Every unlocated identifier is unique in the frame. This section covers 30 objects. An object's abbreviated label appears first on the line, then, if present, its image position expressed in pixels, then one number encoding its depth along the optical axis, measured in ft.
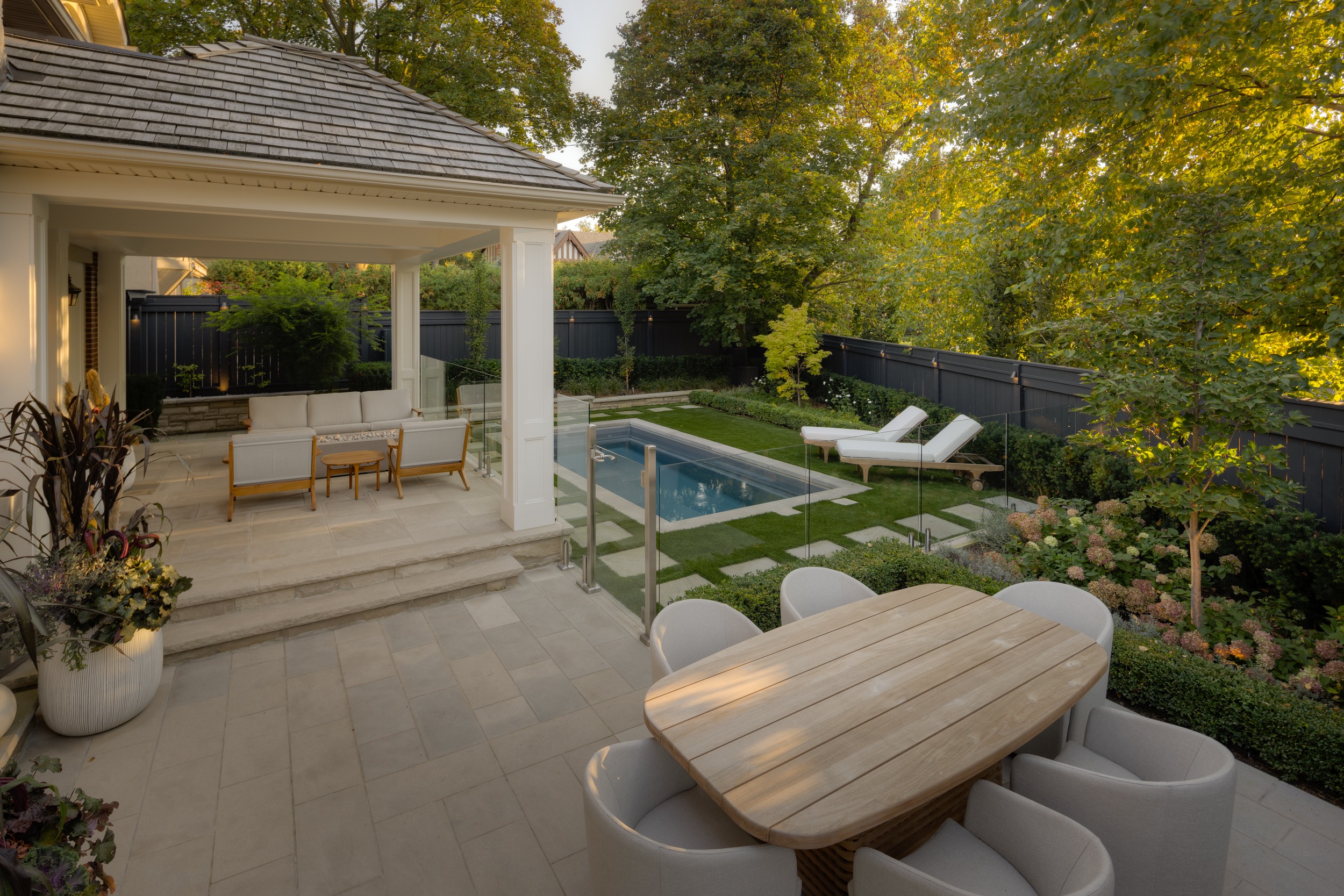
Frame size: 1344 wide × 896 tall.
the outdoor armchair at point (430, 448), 24.20
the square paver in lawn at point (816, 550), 16.80
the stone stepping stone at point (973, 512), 19.12
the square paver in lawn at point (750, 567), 17.11
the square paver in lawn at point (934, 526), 18.38
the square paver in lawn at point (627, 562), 16.07
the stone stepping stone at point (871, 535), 17.39
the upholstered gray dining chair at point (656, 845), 5.98
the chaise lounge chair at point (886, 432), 30.97
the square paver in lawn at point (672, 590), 15.94
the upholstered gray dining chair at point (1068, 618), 9.77
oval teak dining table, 6.53
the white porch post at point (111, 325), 28.53
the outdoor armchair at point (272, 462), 21.03
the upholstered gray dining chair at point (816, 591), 11.36
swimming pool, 15.81
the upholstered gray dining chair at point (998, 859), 6.01
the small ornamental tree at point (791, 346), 45.09
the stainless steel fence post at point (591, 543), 18.43
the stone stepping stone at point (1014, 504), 20.15
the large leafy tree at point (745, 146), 49.42
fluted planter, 11.62
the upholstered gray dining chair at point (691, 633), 9.50
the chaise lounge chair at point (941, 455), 18.52
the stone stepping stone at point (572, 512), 19.25
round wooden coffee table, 23.13
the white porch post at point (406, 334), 33.99
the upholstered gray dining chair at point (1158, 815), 7.03
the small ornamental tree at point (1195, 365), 13.61
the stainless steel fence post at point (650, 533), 15.72
